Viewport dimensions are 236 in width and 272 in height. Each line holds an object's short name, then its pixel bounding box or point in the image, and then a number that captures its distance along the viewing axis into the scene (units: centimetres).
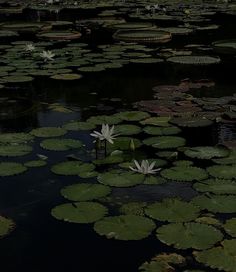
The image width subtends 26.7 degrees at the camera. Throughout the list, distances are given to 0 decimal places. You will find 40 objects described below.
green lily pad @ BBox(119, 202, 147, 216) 264
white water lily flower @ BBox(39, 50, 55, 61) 644
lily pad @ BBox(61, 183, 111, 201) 281
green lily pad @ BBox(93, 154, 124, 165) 332
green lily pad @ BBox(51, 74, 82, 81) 569
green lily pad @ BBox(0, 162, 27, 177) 316
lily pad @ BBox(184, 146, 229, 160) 338
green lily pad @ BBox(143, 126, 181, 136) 381
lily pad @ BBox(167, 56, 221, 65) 631
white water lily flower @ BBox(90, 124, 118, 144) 337
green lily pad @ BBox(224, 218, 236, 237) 240
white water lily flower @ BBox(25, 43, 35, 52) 712
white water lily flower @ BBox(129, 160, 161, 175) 304
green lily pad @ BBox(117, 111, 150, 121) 420
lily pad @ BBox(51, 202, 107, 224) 257
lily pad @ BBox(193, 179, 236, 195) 284
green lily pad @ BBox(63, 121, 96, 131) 396
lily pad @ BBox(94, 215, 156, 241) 241
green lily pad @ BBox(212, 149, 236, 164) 326
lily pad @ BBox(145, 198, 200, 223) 255
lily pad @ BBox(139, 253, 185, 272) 213
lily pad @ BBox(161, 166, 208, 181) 304
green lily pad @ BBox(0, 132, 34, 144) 370
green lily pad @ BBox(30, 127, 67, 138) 384
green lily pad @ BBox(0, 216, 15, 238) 245
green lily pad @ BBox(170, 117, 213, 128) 397
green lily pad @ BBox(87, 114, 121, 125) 410
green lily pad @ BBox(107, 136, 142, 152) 357
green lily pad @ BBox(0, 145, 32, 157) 344
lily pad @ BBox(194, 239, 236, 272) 212
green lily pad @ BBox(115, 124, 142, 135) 385
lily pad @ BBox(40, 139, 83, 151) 355
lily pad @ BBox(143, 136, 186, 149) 356
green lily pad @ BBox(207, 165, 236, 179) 304
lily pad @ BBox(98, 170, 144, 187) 298
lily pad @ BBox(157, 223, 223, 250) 229
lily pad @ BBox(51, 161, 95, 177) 315
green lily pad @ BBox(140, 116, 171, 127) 400
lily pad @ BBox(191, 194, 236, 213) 263
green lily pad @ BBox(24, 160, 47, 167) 329
